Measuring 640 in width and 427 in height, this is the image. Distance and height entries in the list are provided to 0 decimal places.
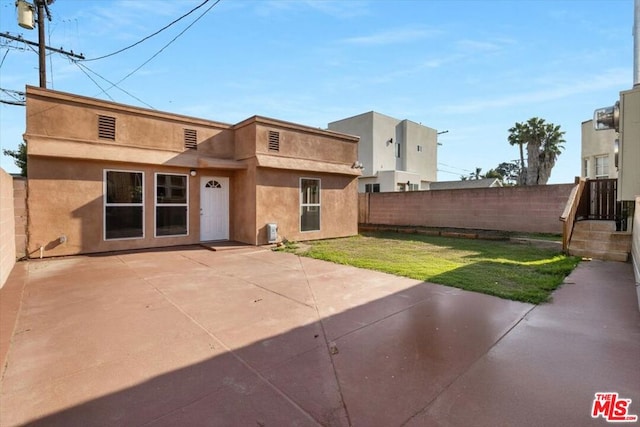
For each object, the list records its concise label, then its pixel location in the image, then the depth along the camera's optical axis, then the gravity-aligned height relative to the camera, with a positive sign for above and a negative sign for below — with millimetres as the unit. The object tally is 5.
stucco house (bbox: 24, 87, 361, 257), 7656 +878
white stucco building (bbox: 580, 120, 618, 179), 15141 +2750
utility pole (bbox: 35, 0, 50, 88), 11578 +6119
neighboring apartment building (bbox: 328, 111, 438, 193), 23838 +5065
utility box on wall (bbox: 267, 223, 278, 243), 9898 -857
